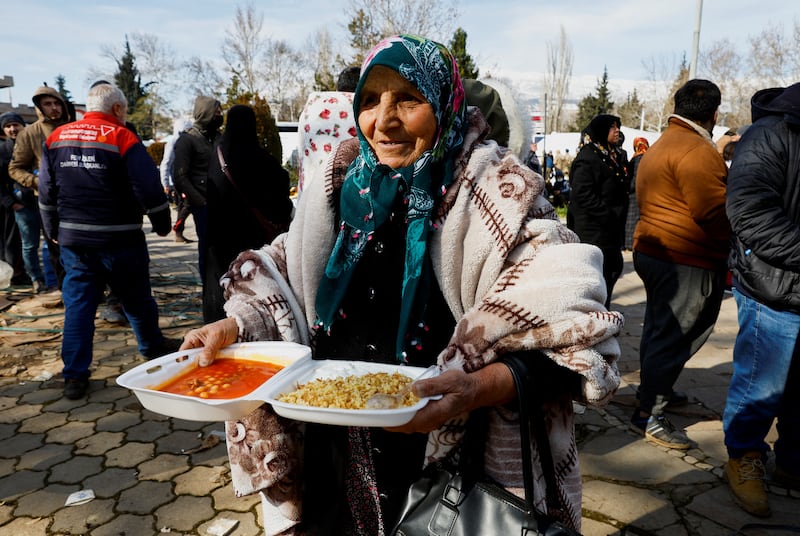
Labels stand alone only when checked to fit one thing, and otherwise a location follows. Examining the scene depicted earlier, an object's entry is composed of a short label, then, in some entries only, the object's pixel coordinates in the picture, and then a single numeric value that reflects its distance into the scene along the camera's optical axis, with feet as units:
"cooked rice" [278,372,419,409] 3.78
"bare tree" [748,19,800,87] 116.67
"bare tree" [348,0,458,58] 75.51
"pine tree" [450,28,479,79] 54.27
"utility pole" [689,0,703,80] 46.44
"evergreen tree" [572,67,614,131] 166.58
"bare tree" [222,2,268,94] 141.79
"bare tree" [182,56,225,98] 155.02
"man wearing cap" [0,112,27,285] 22.82
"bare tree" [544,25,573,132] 198.70
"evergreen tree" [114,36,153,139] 150.38
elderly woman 4.01
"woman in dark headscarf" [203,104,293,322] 12.90
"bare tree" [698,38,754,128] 137.08
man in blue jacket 13.37
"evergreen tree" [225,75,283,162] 45.21
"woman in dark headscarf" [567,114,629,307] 16.78
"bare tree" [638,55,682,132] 192.12
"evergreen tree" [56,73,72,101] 176.50
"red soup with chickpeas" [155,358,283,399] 4.07
